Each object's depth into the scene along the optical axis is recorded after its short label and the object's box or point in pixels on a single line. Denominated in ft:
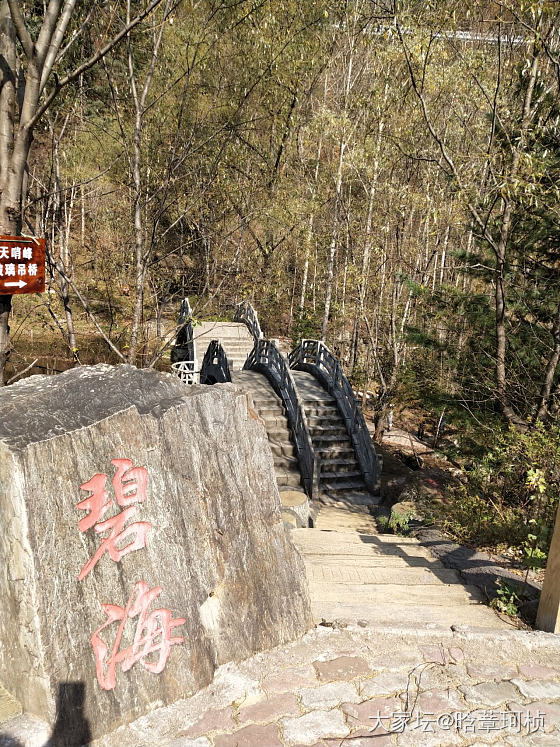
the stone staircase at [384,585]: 11.41
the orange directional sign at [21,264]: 13.66
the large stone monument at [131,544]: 6.82
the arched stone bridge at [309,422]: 33.71
